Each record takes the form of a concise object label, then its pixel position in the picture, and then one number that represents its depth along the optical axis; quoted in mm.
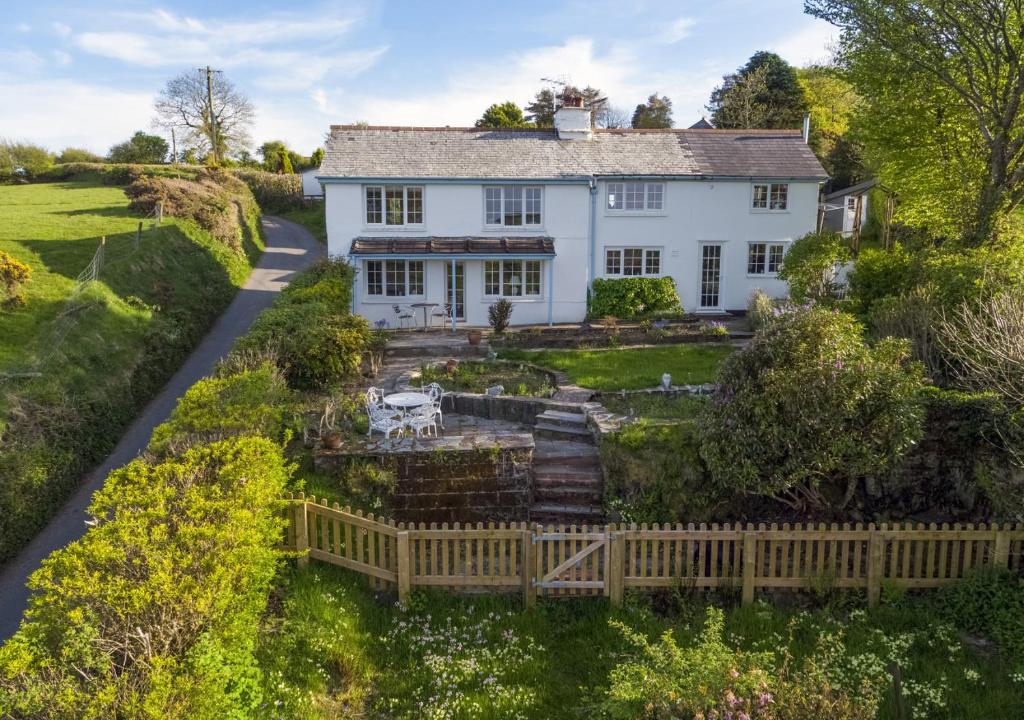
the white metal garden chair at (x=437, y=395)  14125
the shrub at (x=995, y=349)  10242
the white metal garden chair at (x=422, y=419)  12970
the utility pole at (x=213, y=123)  60453
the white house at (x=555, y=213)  25141
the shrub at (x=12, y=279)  19844
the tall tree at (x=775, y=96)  47156
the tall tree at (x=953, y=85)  18797
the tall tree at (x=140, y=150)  60469
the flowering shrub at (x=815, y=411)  10359
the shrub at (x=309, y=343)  14992
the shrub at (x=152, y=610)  5465
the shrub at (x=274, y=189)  55531
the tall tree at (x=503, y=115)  54844
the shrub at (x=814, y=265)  22078
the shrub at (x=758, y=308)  22250
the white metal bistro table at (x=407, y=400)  13508
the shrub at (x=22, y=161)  51906
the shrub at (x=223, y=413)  10258
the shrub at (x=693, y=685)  6016
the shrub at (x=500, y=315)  22953
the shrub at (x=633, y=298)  25797
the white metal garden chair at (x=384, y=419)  12781
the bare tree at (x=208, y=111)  61406
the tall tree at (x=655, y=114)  63188
